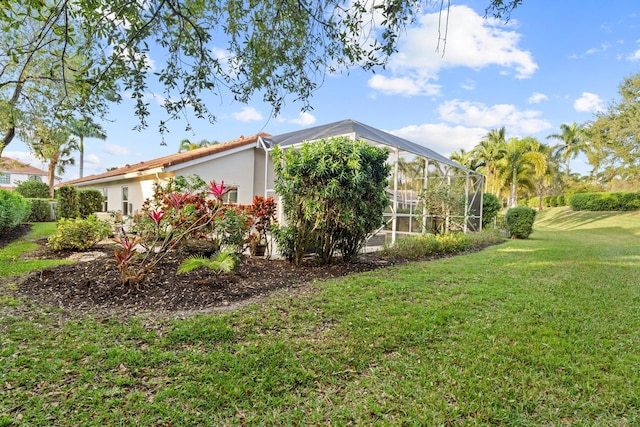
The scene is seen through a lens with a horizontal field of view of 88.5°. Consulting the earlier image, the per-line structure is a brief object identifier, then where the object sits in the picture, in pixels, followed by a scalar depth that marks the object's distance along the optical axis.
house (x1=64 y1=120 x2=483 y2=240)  10.78
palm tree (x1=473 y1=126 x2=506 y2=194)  29.06
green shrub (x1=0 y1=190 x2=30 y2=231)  9.76
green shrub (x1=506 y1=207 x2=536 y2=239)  14.43
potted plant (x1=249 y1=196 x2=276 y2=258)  7.18
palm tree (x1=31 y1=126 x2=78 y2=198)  10.60
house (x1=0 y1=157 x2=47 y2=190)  45.34
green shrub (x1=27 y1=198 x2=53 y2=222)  16.91
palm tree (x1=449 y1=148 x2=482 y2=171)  29.38
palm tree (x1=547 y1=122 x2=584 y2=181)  34.83
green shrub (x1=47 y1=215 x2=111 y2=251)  8.22
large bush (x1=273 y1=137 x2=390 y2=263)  6.19
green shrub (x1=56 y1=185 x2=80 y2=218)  14.03
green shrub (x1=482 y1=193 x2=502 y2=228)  16.98
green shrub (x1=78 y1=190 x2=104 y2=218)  14.97
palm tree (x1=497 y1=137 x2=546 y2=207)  28.23
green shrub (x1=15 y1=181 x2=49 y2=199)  24.73
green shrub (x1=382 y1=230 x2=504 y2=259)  8.55
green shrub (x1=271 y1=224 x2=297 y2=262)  6.79
